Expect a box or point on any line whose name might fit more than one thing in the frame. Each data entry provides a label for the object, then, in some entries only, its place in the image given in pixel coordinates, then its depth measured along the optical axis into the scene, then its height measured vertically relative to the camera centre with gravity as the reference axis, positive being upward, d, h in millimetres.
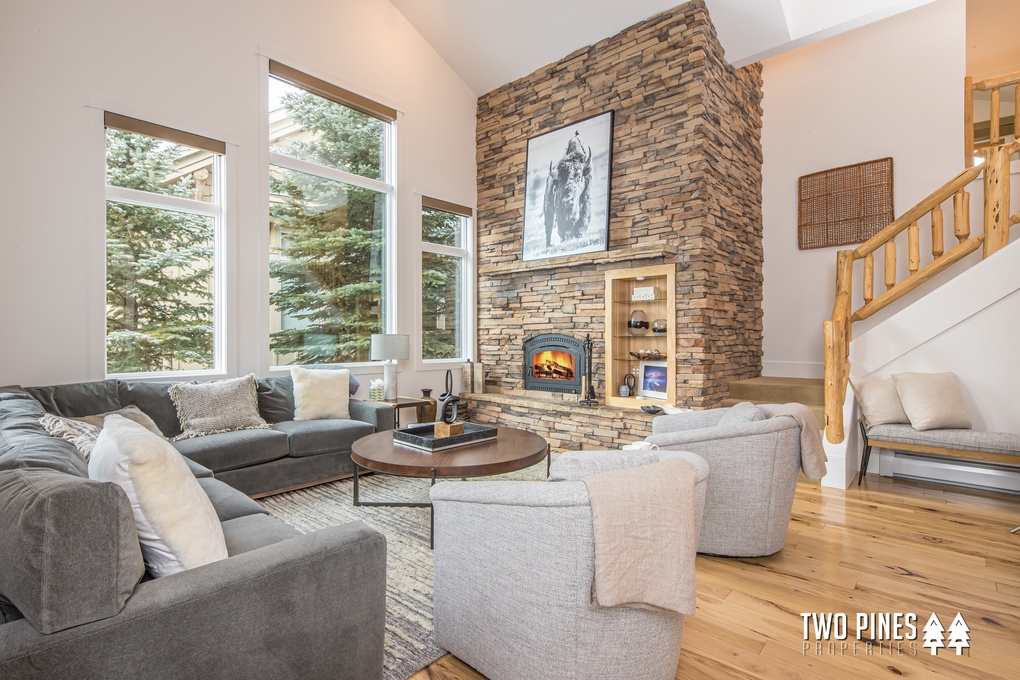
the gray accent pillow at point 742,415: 2652 -416
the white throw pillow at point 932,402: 3734 -480
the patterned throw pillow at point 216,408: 3627 -537
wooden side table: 4680 -643
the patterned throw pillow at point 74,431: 2129 -431
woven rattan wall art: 5250 +1363
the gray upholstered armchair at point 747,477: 2512 -691
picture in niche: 5113 -448
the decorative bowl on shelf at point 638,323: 5262 +117
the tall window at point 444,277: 6074 +682
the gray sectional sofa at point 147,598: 1000 -583
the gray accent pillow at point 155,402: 3543 -477
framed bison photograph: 5387 +1572
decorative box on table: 3033 -632
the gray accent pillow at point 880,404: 3941 -519
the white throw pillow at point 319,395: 4270 -514
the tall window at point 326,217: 4777 +1143
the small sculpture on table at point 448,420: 3184 -537
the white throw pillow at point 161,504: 1324 -446
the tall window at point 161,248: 3875 +667
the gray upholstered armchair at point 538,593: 1425 -766
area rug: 1927 -1153
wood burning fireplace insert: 5582 -318
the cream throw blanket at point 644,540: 1342 -541
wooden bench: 3416 -739
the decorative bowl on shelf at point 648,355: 5143 -203
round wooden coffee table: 2711 -683
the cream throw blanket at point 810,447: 2541 -546
